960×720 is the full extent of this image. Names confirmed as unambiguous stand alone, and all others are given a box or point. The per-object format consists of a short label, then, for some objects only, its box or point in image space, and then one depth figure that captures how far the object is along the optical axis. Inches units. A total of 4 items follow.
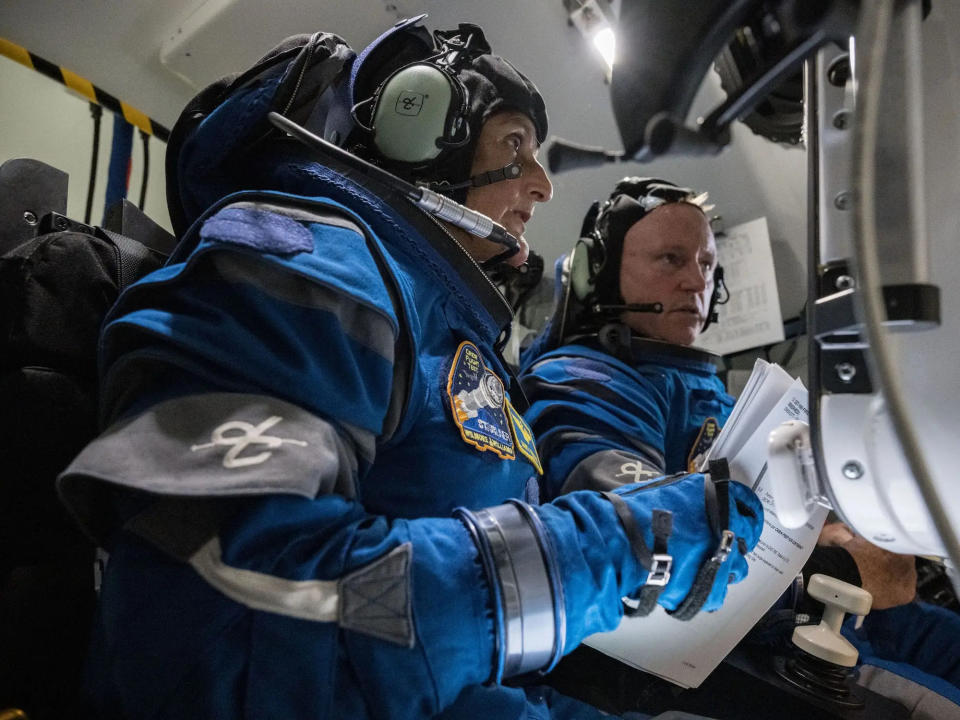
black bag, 25.9
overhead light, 64.2
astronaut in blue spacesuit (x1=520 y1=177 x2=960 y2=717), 46.6
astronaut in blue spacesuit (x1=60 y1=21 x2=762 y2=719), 21.1
